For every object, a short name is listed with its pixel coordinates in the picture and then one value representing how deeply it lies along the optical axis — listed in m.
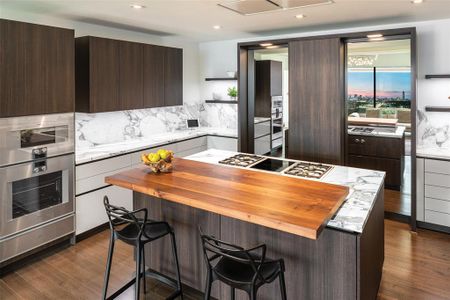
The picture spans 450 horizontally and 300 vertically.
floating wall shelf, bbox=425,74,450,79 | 3.85
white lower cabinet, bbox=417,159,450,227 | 3.75
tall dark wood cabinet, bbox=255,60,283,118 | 5.30
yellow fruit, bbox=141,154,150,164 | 2.76
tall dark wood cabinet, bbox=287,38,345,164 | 4.15
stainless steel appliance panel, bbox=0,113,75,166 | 2.94
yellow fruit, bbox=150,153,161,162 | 2.74
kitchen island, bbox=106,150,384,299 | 1.92
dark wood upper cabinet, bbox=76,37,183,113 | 3.93
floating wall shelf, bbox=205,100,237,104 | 5.81
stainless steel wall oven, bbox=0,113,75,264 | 2.98
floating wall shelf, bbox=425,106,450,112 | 3.96
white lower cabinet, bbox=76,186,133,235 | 3.66
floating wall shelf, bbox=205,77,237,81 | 5.71
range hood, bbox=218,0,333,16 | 3.09
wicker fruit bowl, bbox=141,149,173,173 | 2.74
